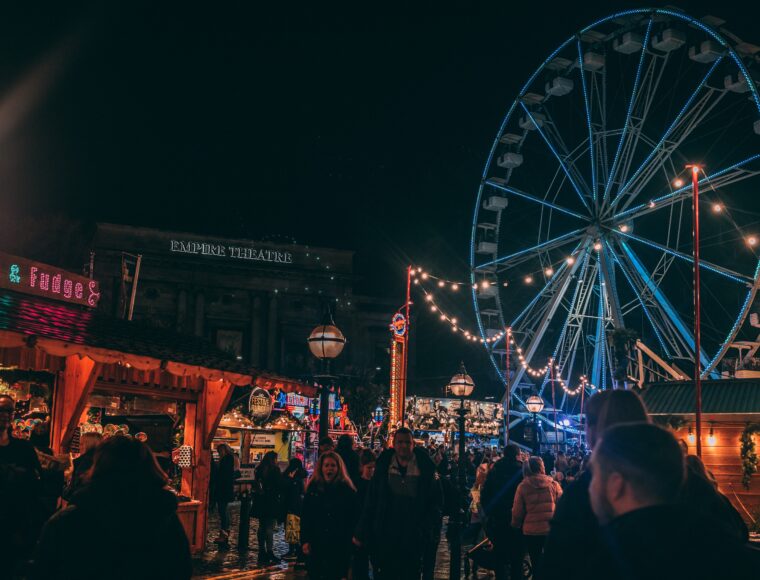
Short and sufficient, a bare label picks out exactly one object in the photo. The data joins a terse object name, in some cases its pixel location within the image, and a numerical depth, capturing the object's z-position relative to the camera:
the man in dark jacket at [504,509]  10.23
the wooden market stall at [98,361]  10.91
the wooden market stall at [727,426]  19.31
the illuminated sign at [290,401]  37.94
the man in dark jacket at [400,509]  7.93
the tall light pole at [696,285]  16.32
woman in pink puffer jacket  9.01
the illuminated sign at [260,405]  20.20
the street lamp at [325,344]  12.57
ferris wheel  23.75
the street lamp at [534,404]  34.66
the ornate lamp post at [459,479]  11.73
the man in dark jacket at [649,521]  2.44
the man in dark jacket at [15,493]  6.54
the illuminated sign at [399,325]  24.43
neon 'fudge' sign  13.33
